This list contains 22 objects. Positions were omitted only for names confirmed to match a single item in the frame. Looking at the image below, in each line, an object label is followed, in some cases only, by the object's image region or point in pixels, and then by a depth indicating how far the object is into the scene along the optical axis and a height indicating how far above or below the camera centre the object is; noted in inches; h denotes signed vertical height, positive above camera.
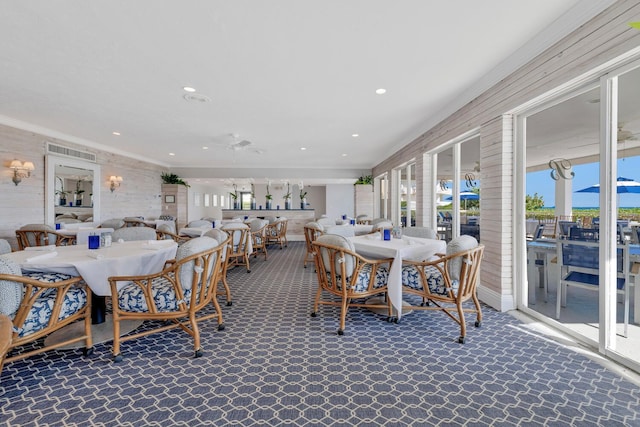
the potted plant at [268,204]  410.9 +11.0
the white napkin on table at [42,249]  112.6 -14.3
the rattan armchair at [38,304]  75.3 -25.8
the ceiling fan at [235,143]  251.7 +64.1
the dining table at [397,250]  113.1 -15.9
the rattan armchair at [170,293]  91.3 -25.8
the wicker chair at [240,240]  210.0 -20.2
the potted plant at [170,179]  394.0 +43.4
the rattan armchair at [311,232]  201.8 -14.2
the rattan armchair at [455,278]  105.2 -24.4
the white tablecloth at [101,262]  92.4 -16.3
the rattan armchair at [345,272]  111.8 -23.9
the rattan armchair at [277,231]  318.7 -21.0
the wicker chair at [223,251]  123.8 -16.4
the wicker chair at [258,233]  250.3 -17.7
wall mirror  228.5 +19.9
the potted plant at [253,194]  570.6 +35.2
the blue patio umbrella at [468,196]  176.1 +10.0
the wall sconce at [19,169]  199.3 +29.0
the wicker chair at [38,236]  175.3 -14.8
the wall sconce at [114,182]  295.4 +29.8
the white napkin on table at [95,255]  99.0 -14.7
